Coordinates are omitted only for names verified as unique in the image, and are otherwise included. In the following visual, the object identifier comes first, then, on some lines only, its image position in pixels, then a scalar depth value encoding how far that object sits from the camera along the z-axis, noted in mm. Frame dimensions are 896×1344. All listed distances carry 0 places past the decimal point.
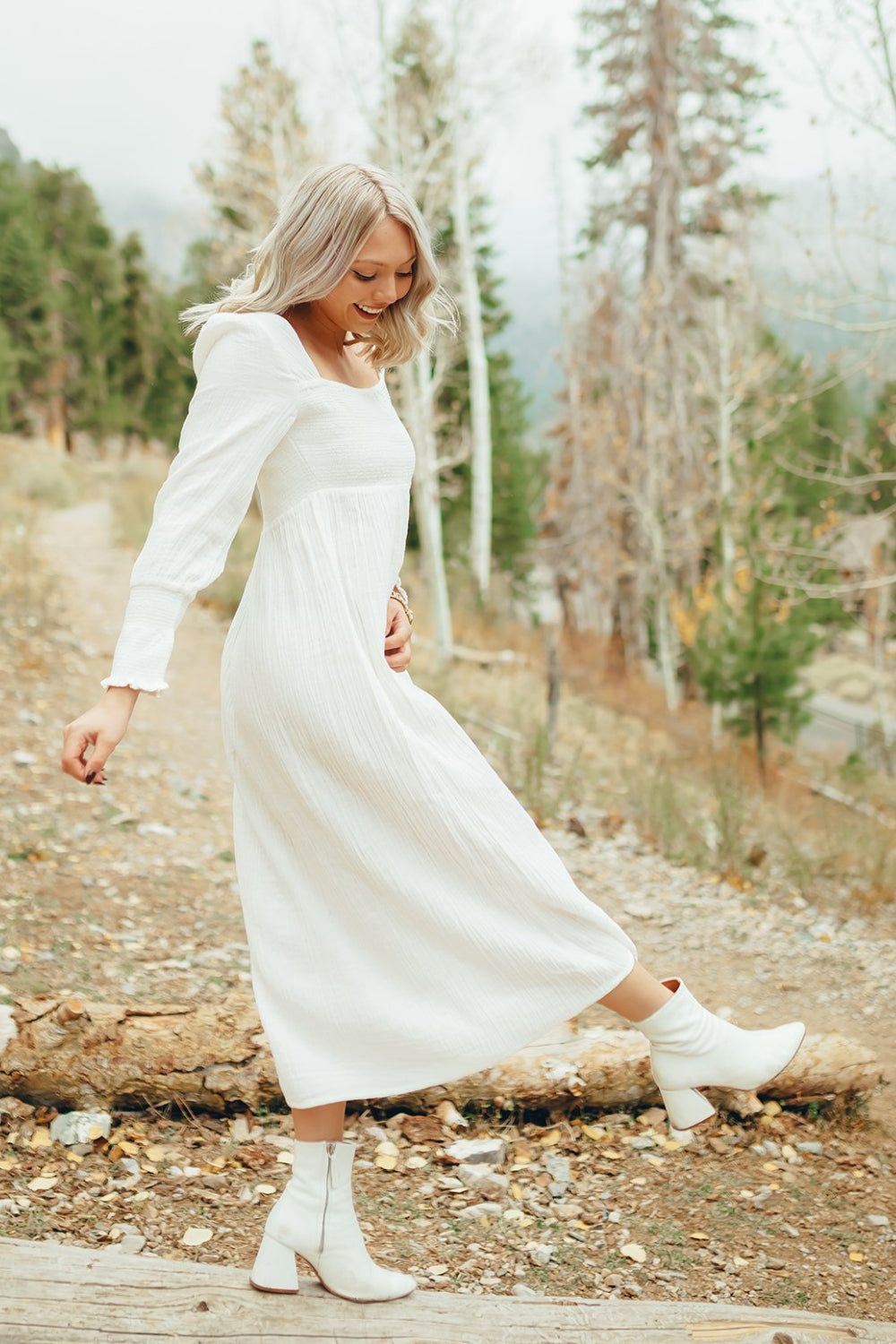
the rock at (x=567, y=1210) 2691
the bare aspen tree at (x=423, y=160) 13461
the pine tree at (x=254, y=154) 13961
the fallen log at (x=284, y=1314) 1914
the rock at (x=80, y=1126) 2746
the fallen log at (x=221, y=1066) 2814
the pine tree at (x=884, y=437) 8219
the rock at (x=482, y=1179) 2771
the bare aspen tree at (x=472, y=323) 14289
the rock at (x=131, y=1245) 2334
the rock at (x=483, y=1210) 2662
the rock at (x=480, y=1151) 2891
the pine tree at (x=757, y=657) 12125
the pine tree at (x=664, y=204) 17141
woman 1885
